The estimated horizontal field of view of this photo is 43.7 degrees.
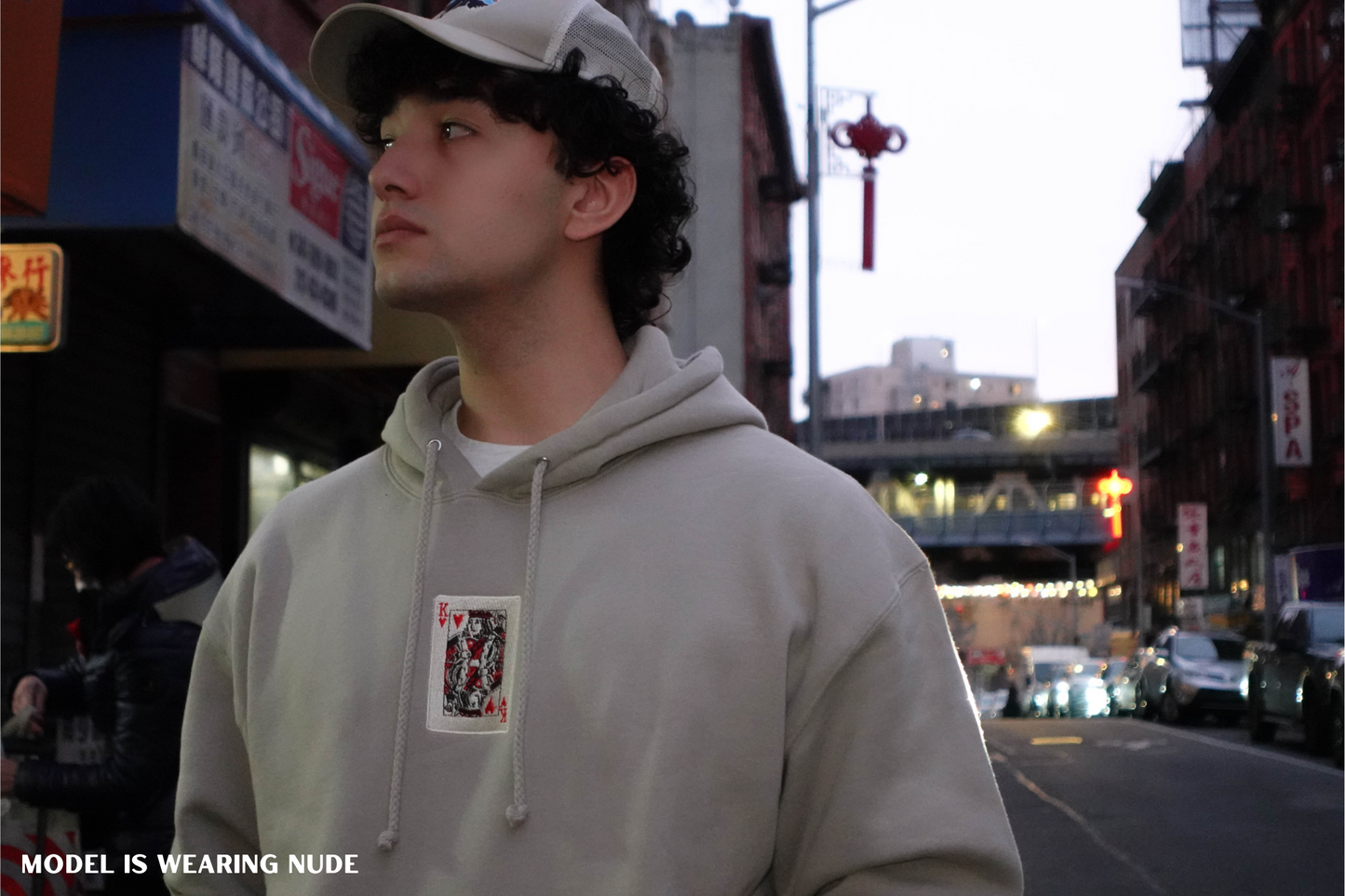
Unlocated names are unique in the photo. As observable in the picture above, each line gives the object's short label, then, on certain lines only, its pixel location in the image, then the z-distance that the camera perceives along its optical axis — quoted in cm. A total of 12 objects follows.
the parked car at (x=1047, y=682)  4225
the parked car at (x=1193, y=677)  2738
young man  214
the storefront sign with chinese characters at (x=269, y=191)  820
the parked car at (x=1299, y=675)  1847
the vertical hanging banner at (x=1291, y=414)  4053
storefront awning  795
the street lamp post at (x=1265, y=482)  3584
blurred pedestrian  459
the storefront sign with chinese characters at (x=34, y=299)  765
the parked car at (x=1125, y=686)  3332
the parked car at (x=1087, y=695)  4059
